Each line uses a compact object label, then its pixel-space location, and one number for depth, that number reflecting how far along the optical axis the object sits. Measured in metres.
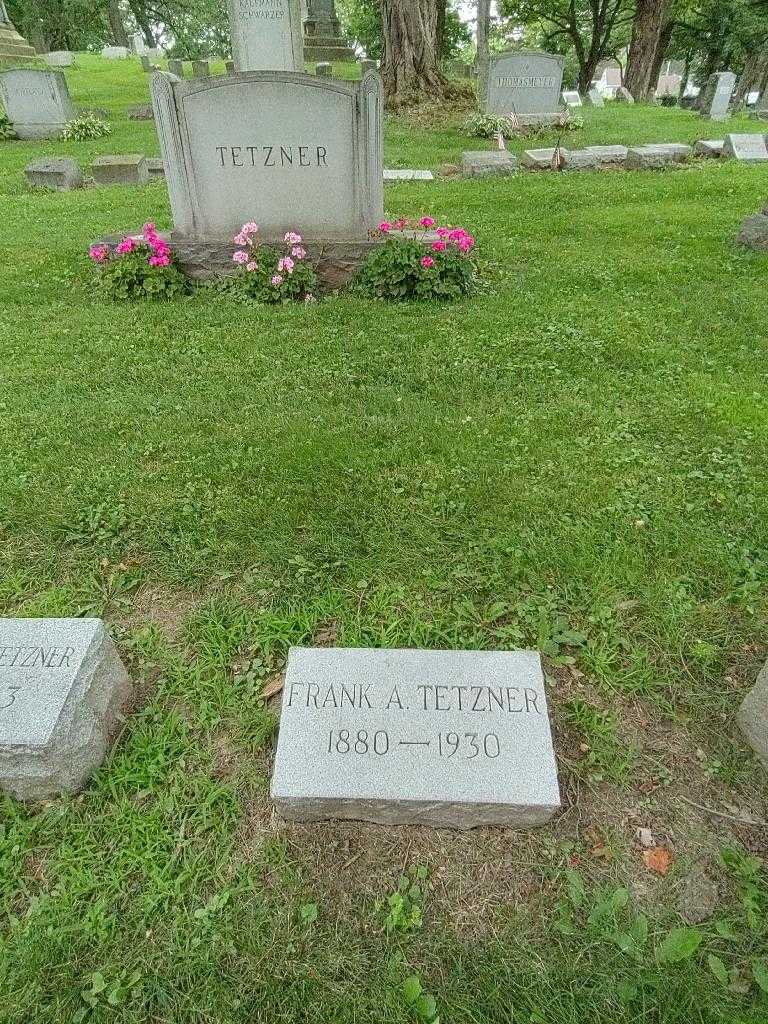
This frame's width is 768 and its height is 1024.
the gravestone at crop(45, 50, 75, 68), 22.20
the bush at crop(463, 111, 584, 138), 12.12
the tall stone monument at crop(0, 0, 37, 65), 17.77
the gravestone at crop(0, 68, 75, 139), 12.62
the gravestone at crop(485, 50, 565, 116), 12.67
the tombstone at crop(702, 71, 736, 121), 16.31
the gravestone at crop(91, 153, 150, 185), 9.76
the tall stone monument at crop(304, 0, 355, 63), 19.41
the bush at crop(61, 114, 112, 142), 12.68
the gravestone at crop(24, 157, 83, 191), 9.48
